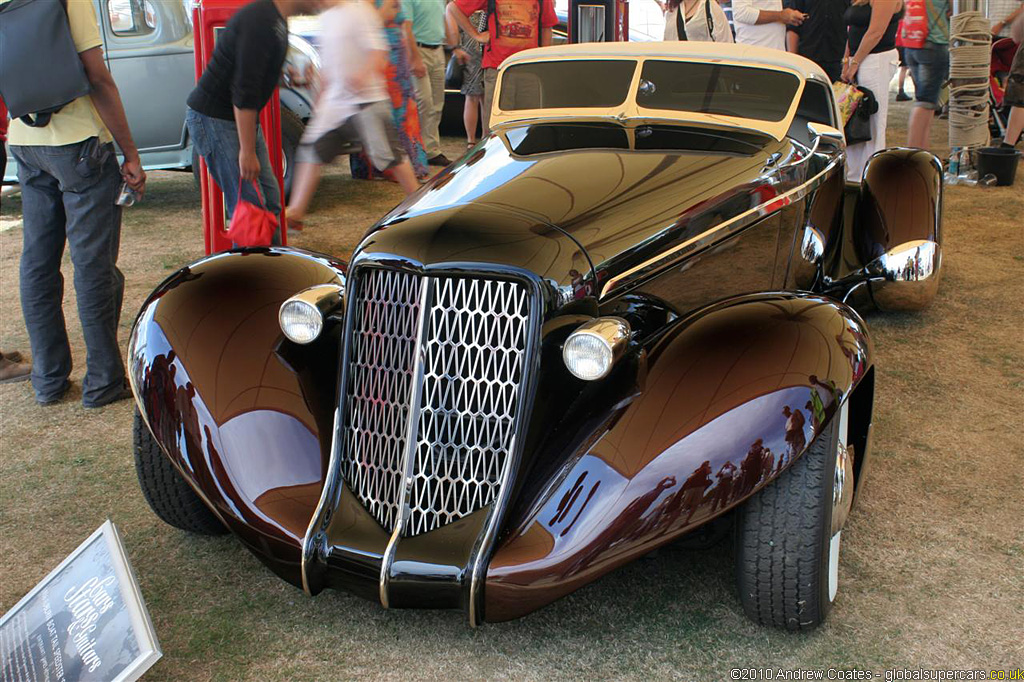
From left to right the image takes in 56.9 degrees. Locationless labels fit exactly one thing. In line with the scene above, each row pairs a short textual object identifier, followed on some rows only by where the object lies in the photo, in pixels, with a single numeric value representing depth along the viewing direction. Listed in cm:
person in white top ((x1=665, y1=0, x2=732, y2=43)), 708
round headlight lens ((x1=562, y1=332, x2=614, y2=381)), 238
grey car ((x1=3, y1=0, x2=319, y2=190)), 738
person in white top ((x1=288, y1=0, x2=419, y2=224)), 484
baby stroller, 1003
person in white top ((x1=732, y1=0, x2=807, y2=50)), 680
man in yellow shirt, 380
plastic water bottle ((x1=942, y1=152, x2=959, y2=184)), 833
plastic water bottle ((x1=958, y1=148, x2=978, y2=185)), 827
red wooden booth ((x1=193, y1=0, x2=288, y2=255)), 537
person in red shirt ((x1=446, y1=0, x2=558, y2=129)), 820
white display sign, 213
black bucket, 801
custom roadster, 232
